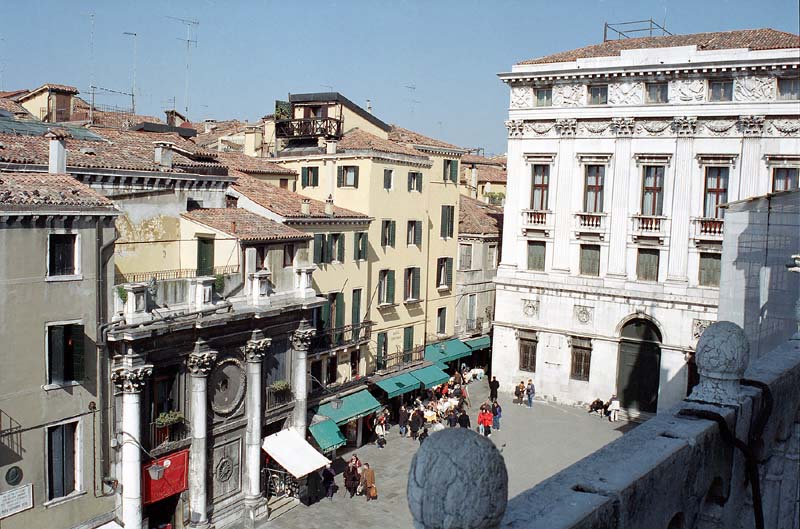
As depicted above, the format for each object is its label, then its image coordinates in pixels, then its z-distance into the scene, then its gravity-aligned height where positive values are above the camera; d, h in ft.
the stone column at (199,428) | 70.79 -19.54
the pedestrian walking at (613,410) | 107.45 -25.25
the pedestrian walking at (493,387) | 113.47 -24.05
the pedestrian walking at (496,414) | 104.02 -25.69
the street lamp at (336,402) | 92.48 -21.85
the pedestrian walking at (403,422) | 101.60 -26.25
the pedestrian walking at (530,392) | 113.70 -24.53
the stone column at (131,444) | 63.67 -18.93
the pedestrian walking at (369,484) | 80.23 -27.10
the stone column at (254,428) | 77.51 -21.39
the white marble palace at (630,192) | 100.58 +4.10
